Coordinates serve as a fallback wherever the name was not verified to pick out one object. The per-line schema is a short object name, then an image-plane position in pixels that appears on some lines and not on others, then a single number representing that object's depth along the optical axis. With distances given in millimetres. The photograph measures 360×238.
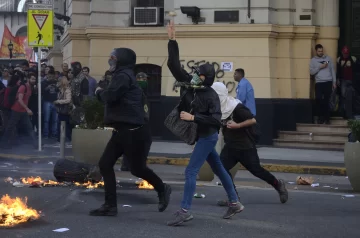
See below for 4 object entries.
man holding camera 18984
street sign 18203
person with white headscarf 10148
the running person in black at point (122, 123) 9039
